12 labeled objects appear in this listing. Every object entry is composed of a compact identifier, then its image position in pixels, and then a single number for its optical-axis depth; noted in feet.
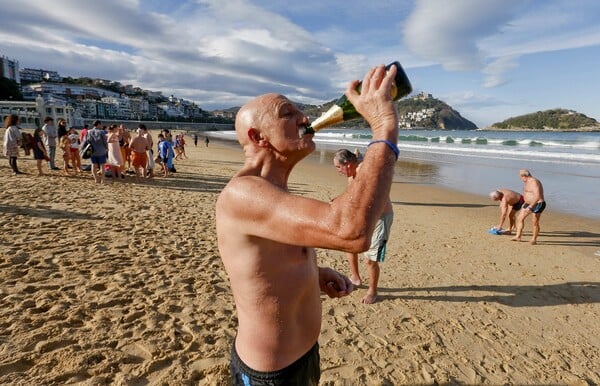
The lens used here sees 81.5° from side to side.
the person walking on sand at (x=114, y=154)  34.86
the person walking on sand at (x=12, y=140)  32.86
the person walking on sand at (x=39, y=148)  34.94
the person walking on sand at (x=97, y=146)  32.17
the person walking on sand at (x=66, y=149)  37.78
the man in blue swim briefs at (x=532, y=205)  23.38
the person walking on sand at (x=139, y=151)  35.68
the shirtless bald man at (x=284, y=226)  3.39
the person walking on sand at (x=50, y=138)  37.47
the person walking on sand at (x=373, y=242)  14.10
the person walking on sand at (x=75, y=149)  37.70
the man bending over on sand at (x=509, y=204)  26.02
